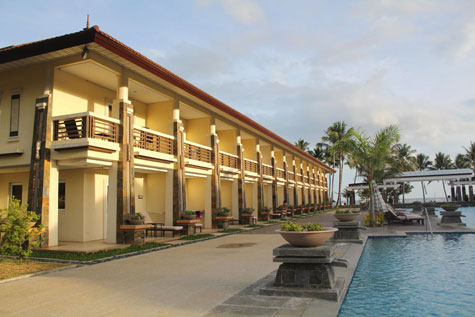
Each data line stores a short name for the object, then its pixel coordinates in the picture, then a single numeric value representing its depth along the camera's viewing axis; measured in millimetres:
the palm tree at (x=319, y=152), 63997
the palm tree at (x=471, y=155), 62469
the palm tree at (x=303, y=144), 65312
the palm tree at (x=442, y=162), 69975
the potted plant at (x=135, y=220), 12742
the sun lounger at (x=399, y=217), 19484
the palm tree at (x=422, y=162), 72938
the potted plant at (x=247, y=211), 22625
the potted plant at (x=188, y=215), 15992
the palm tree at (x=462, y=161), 63775
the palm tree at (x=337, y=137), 59688
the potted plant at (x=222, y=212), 19472
